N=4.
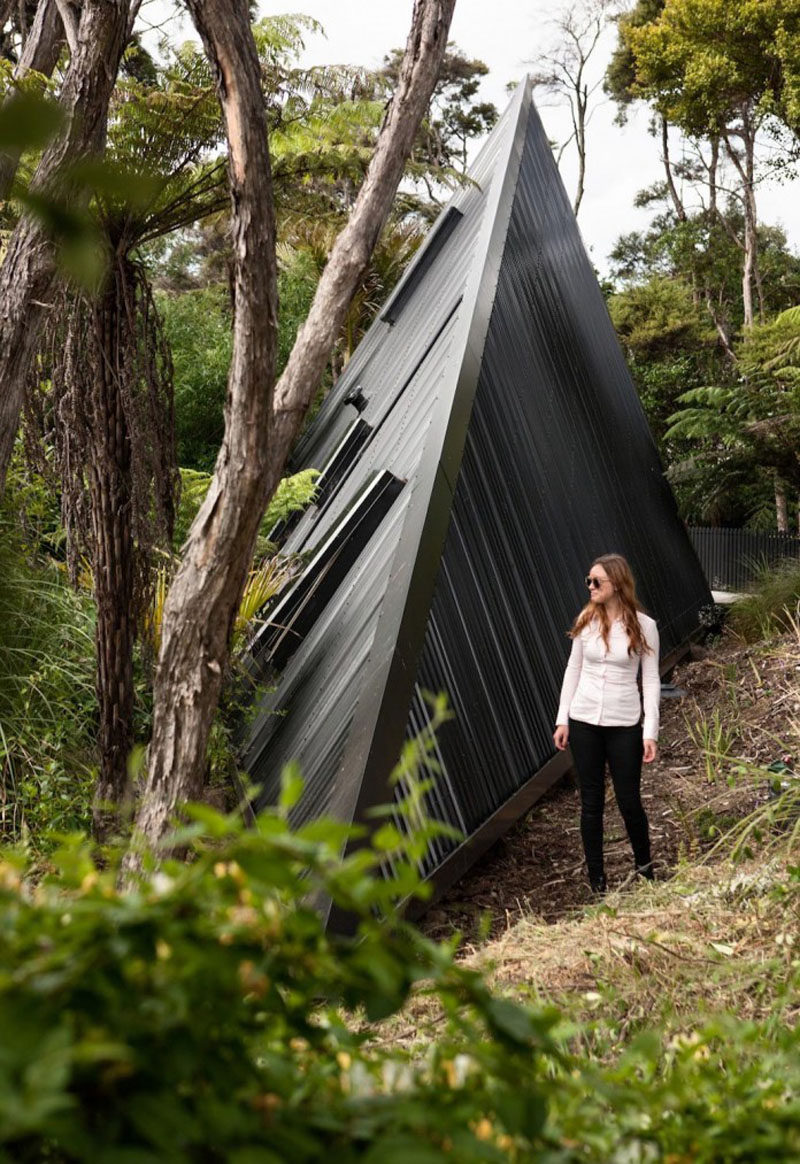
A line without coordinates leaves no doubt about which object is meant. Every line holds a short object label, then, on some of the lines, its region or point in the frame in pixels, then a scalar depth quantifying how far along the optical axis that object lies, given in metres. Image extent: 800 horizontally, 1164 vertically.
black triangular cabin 5.32
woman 5.40
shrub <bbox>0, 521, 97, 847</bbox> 5.93
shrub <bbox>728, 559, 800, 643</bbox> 10.66
